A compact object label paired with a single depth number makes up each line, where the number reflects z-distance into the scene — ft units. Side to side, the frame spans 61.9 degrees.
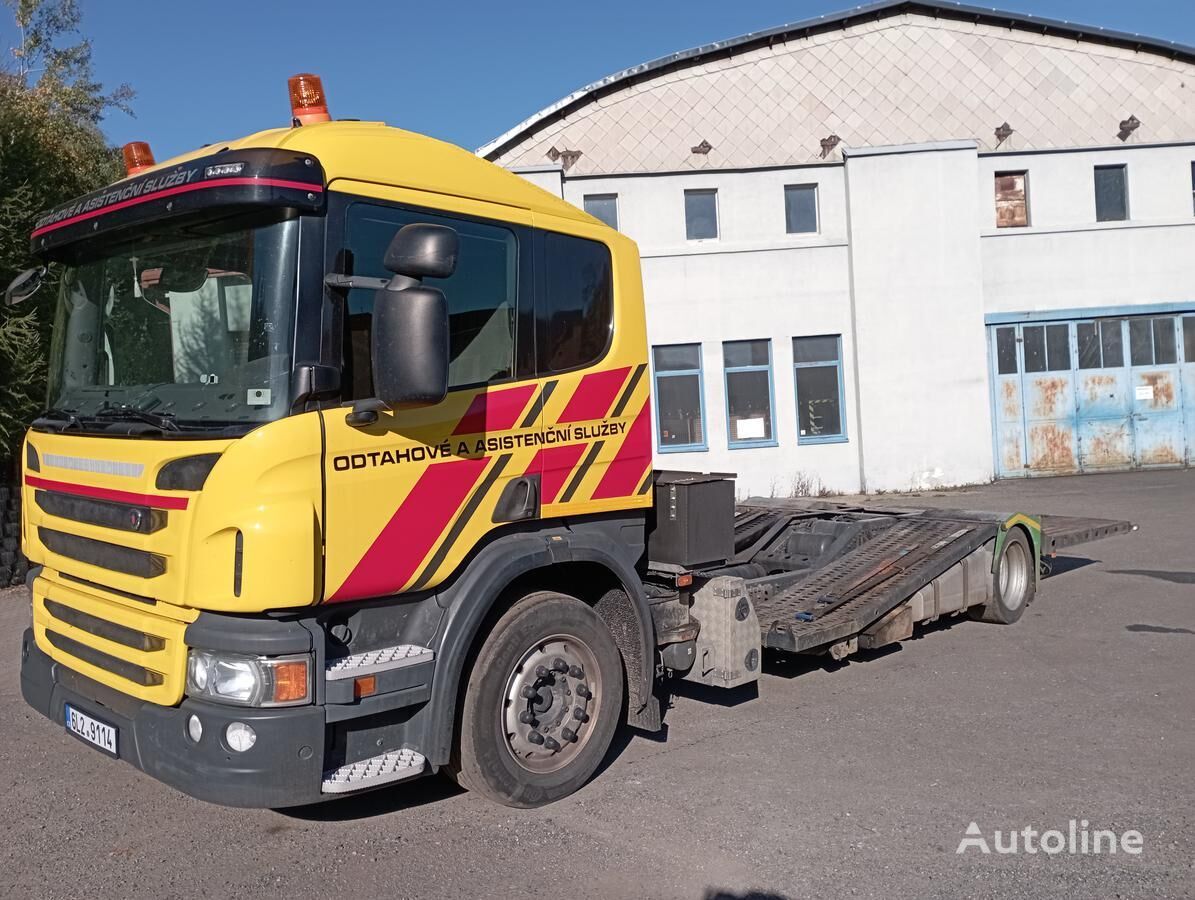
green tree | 35.60
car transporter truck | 12.16
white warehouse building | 59.36
